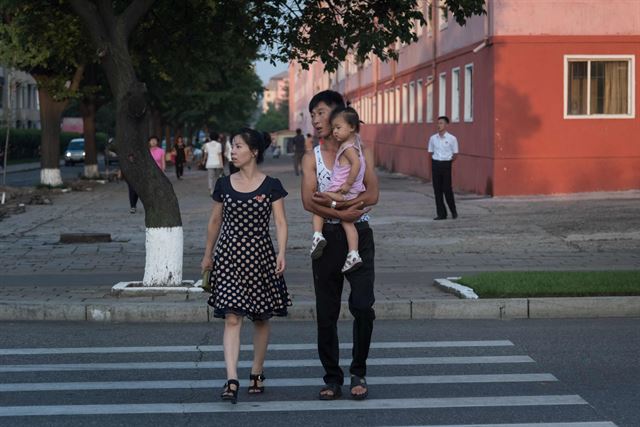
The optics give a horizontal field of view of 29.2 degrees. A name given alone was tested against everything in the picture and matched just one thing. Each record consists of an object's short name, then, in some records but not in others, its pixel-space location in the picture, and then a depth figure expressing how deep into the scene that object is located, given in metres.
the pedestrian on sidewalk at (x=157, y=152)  27.52
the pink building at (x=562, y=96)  28.70
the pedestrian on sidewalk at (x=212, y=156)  35.03
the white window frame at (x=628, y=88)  28.92
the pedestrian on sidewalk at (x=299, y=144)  49.09
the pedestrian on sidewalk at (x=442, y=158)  22.00
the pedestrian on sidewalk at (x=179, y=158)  50.89
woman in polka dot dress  7.66
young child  7.52
